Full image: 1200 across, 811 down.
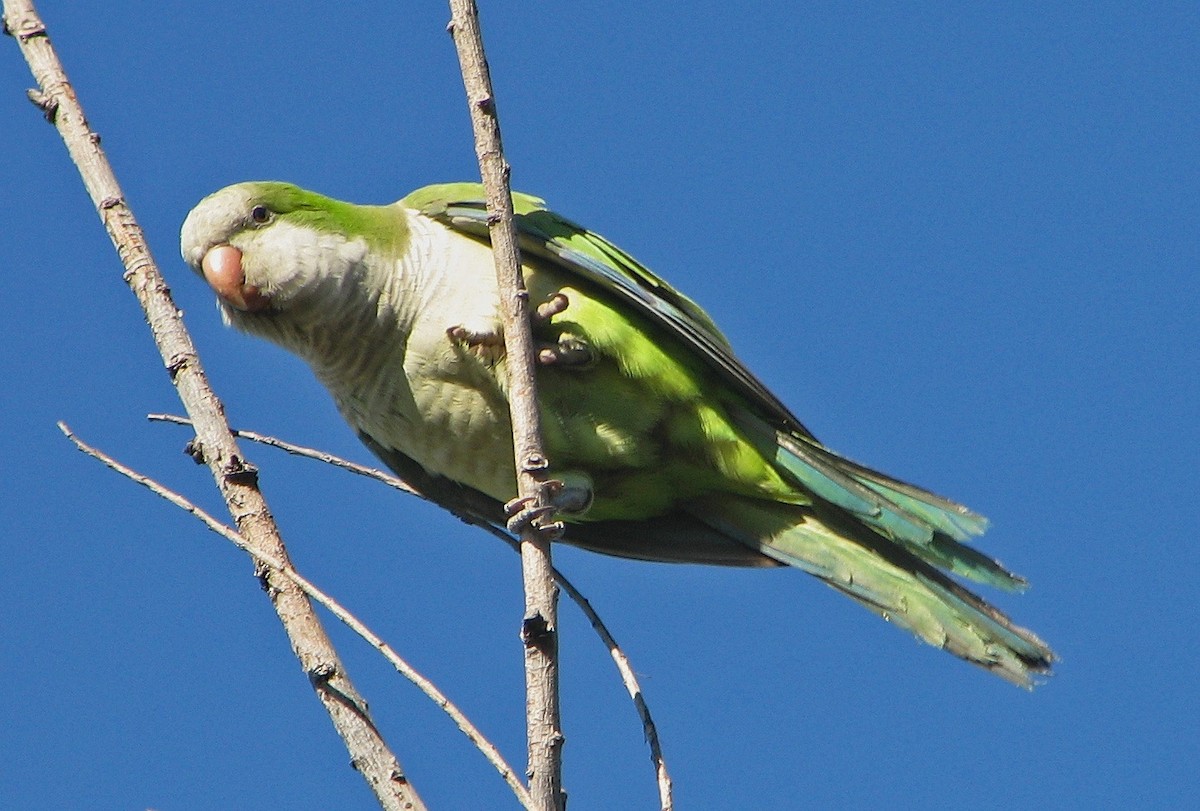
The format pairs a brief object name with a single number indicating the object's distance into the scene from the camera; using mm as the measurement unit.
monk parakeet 9305
